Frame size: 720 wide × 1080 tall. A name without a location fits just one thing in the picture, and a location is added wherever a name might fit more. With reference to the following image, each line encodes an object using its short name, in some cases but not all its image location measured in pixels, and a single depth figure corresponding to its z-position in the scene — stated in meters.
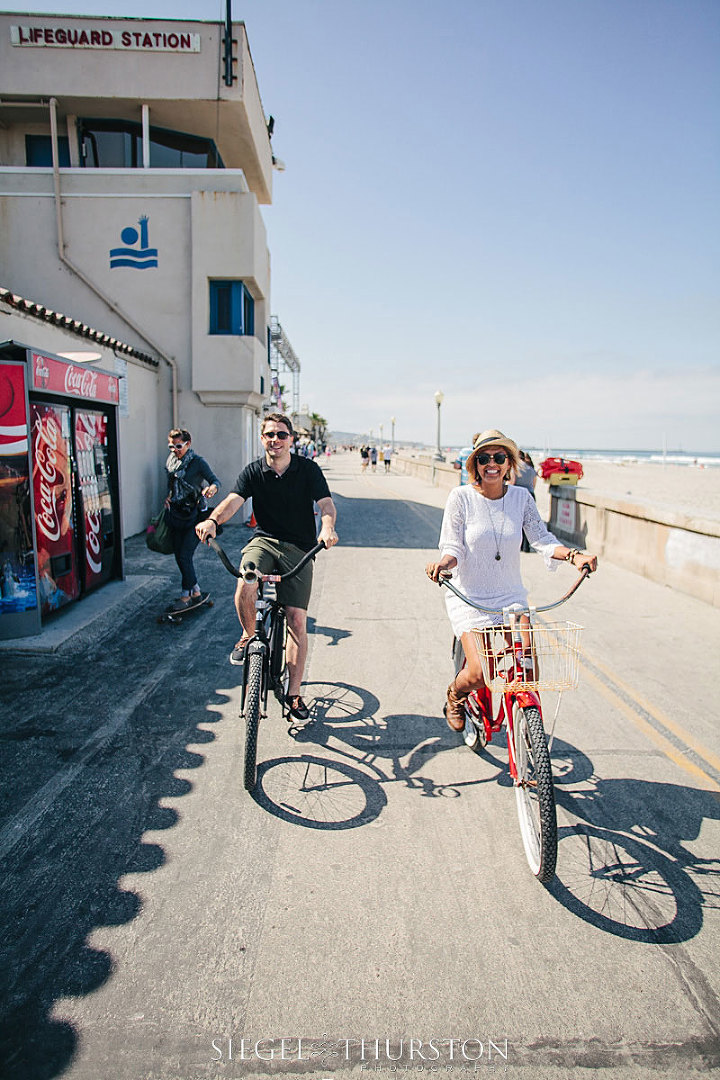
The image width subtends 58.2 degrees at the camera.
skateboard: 7.37
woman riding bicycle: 3.73
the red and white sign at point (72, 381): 6.47
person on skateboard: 7.30
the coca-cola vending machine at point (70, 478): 6.61
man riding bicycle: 4.48
